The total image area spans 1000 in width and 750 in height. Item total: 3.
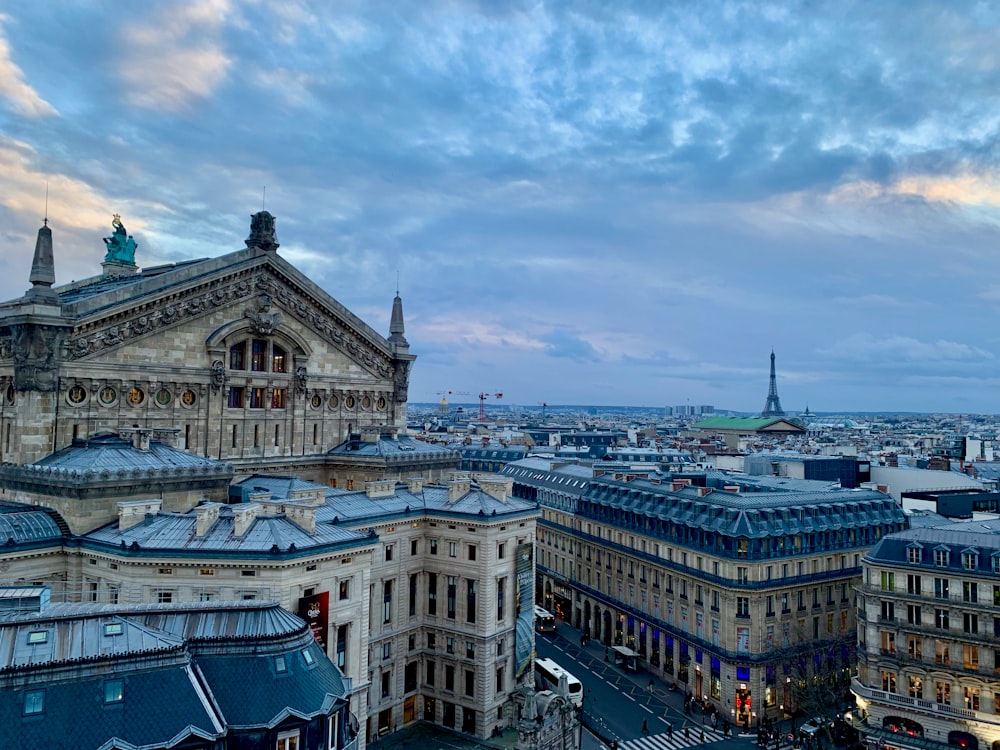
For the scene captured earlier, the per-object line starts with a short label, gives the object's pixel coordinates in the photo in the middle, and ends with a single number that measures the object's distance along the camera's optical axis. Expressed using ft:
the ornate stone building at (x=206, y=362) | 205.98
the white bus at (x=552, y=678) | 250.16
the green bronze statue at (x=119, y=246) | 317.63
